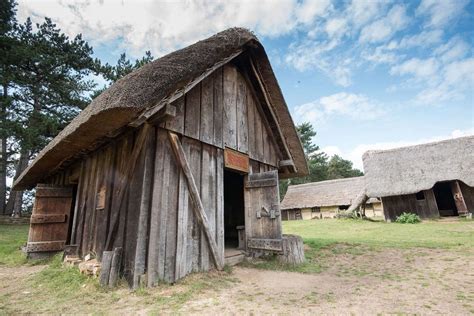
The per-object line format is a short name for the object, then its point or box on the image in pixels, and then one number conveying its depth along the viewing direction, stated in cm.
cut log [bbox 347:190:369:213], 1980
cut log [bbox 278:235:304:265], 530
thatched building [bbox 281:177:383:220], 2414
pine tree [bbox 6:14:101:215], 1378
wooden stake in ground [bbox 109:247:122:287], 373
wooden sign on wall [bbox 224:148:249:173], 550
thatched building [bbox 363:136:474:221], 1587
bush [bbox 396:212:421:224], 1537
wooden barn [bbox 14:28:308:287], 387
